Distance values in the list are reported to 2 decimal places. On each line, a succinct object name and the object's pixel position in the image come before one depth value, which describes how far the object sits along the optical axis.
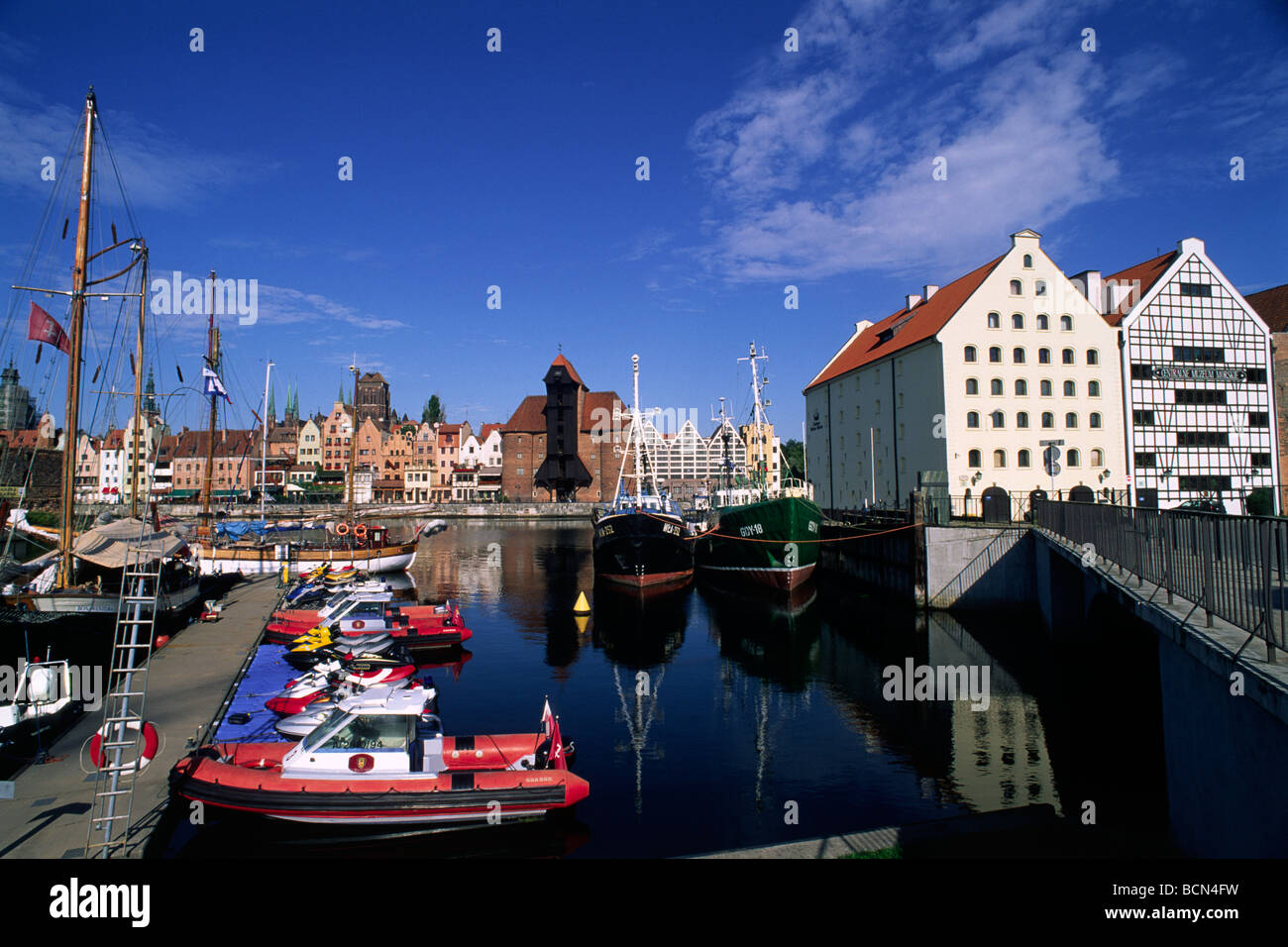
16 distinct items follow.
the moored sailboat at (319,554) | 46.00
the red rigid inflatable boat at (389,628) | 24.50
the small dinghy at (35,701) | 13.34
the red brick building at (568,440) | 121.69
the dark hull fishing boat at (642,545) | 41.00
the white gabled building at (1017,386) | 38.94
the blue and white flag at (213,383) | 37.59
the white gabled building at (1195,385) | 40.06
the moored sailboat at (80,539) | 24.98
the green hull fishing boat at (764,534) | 39.03
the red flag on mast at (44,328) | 24.41
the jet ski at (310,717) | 14.79
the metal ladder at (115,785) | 8.48
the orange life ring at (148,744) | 10.77
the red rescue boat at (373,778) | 11.73
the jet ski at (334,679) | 16.88
